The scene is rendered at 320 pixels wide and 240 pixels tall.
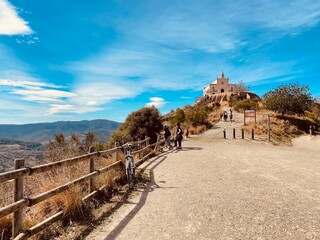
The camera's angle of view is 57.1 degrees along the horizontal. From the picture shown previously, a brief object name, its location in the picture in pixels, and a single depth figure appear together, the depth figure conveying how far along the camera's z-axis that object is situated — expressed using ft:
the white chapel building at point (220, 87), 297.74
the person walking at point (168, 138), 71.92
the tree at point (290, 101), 142.41
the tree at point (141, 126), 103.96
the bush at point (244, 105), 186.09
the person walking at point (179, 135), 73.00
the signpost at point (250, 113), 106.75
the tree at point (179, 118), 145.79
